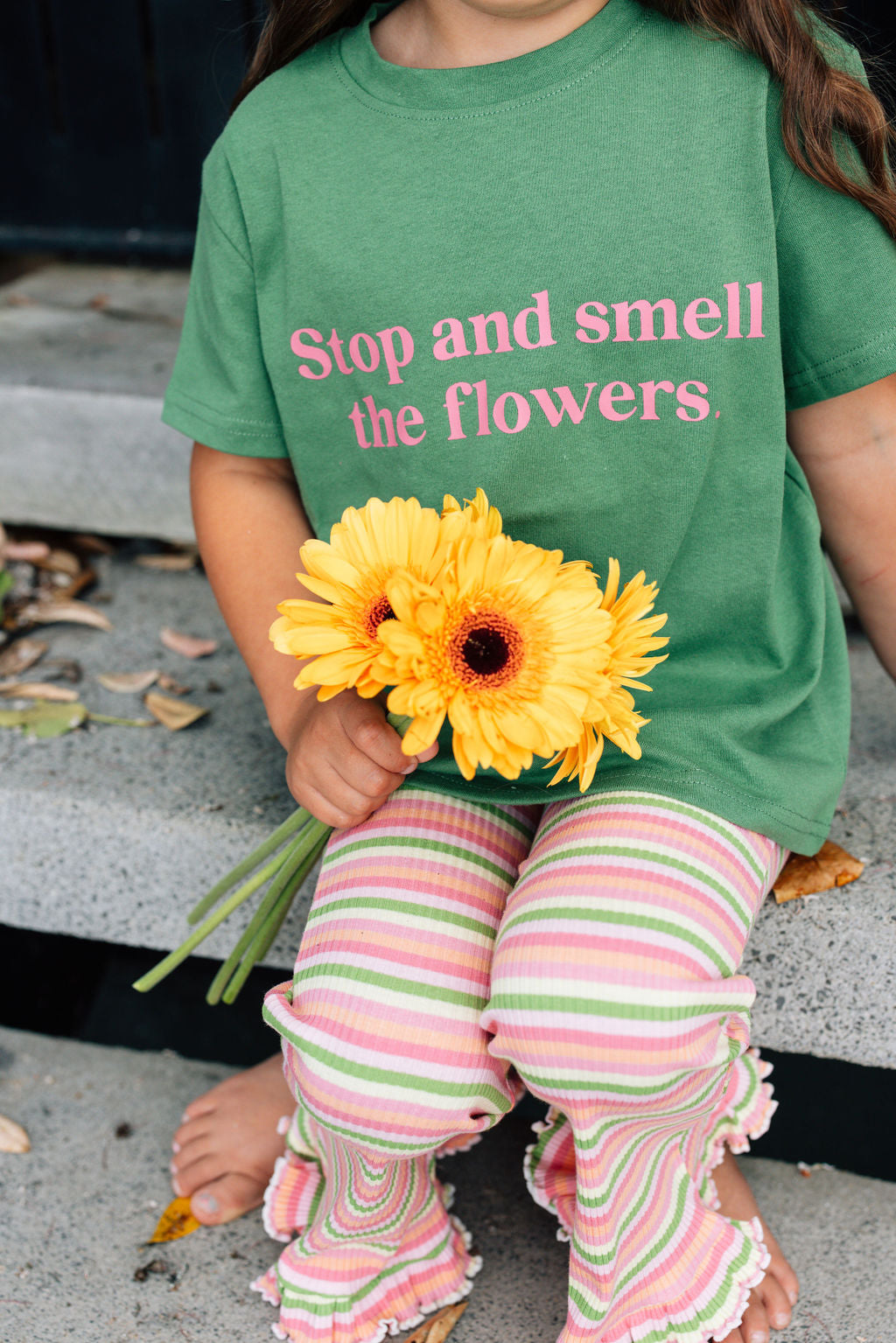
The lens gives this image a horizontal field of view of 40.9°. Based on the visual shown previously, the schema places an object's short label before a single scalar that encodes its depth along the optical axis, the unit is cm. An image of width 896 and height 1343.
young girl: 108
